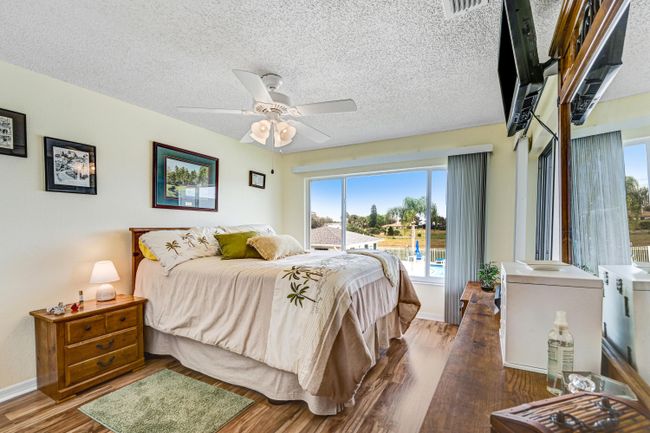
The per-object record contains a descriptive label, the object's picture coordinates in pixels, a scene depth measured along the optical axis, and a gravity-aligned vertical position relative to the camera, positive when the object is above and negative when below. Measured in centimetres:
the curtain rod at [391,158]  356 +73
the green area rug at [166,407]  182 -128
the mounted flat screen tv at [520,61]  108 +62
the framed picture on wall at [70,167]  237 +39
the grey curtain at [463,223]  355 -13
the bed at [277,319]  187 -76
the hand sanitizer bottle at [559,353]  75 -36
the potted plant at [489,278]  268 -61
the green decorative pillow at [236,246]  290 -33
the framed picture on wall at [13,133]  214 +59
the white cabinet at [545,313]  79 -28
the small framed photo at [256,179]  443 +52
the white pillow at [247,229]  350 -19
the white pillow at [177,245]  267 -30
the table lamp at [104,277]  243 -52
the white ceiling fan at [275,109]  193 +76
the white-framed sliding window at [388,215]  398 -4
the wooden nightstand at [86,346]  210 -99
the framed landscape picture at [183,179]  321 +40
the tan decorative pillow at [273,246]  286 -32
